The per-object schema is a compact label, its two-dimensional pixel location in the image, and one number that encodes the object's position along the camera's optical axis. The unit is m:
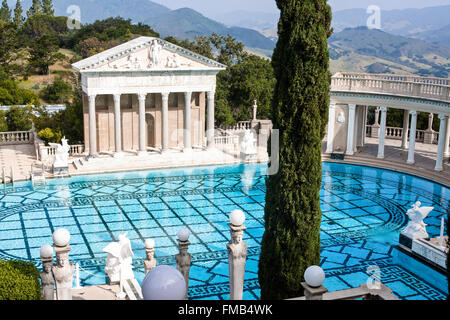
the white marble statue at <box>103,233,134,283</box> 13.88
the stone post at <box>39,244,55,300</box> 10.18
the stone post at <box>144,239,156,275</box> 13.16
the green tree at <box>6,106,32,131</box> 38.31
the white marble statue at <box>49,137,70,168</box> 28.03
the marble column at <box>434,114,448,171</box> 28.89
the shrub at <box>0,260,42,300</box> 10.89
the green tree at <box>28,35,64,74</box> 68.25
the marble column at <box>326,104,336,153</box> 33.09
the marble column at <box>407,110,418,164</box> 30.34
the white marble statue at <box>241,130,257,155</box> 32.09
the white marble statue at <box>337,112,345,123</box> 32.94
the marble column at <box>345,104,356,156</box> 32.53
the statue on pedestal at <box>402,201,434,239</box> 18.70
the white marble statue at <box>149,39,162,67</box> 30.25
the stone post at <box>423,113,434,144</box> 35.22
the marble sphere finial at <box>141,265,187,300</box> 6.06
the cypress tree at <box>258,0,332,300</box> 12.49
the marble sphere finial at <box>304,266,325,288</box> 8.41
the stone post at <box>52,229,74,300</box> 9.59
